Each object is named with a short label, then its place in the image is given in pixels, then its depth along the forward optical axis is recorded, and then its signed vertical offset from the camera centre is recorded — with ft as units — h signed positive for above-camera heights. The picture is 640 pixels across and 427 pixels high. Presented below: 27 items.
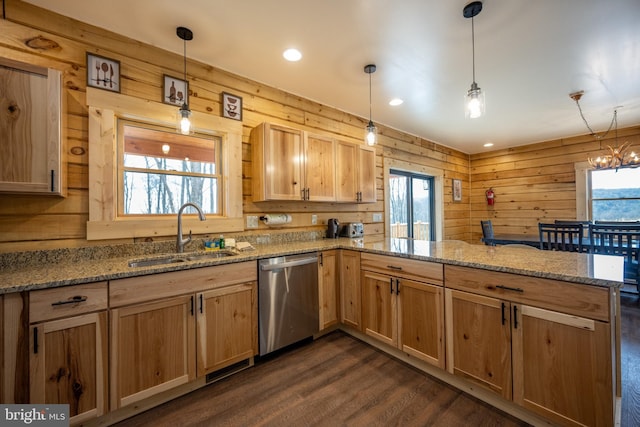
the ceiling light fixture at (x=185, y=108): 6.29 +2.59
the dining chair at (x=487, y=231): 13.96 -0.96
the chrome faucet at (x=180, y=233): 6.96 -0.42
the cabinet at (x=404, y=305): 6.14 -2.35
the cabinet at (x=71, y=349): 4.33 -2.22
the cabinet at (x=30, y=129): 4.75 +1.67
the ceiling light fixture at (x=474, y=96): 5.65 +2.50
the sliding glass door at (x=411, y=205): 14.99 +0.57
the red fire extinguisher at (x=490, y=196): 18.40 +1.19
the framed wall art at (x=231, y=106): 8.31 +3.51
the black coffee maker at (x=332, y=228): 10.47 -0.50
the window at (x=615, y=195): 14.06 +0.91
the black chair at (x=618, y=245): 9.84 -1.27
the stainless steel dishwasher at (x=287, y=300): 6.94 -2.33
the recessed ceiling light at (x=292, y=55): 7.43 +4.60
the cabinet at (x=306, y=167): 8.35 +1.70
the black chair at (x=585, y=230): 12.59 -0.92
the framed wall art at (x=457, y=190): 18.10 +1.62
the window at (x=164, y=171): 6.89 +1.31
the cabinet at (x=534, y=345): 4.07 -2.35
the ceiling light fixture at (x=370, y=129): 8.15 +2.64
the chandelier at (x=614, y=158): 12.19 +2.60
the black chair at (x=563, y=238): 10.49 -1.03
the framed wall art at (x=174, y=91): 7.27 +3.53
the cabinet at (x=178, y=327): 5.03 -2.35
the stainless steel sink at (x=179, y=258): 6.14 -1.04
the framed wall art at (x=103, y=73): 6.25 +3.50
